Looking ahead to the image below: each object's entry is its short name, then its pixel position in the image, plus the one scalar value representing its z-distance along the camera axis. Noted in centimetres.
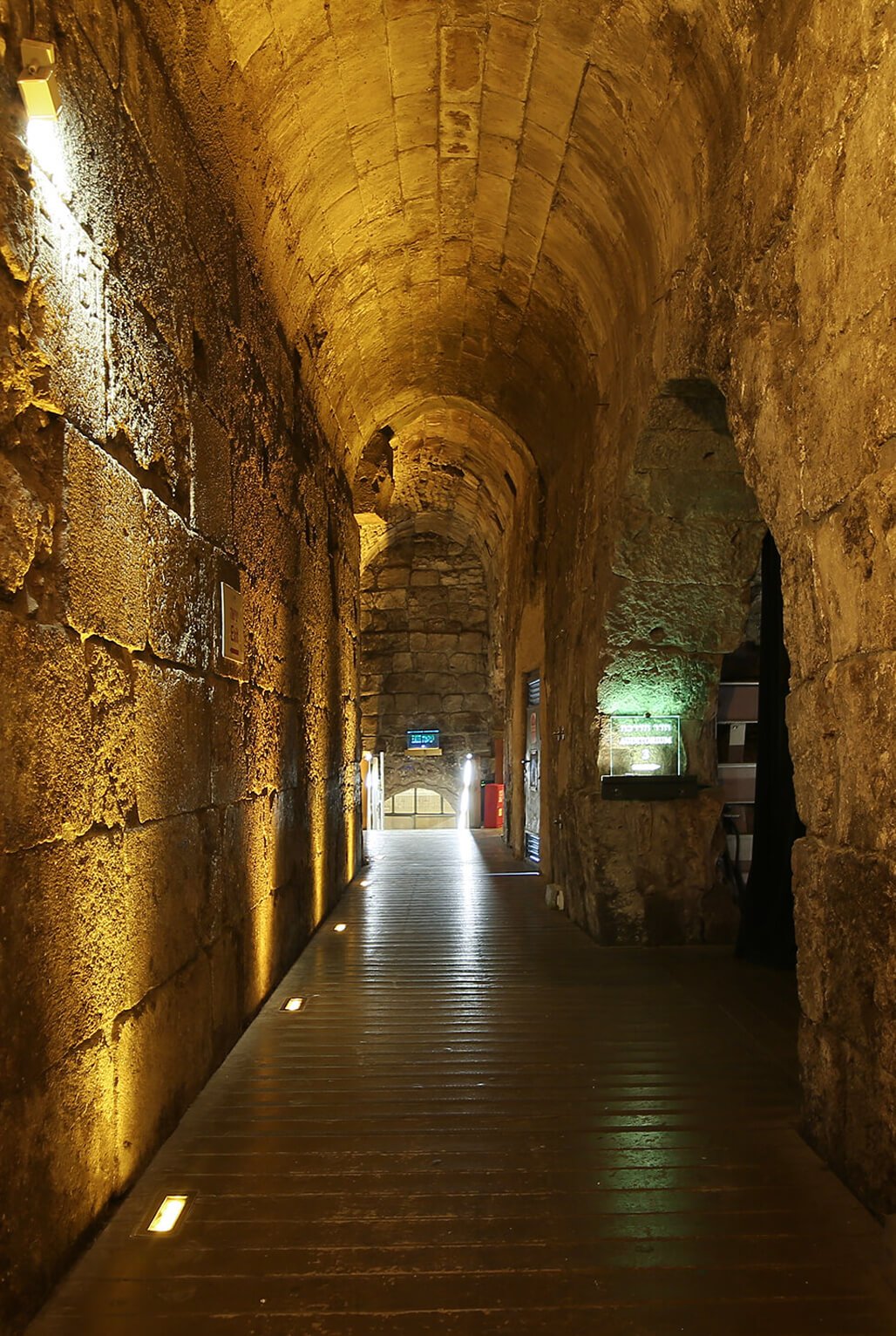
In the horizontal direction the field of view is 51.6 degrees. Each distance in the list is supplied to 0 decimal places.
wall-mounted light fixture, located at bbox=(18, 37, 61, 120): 175
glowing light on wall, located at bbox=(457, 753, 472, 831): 1493
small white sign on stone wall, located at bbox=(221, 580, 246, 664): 343
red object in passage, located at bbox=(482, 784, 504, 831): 1353
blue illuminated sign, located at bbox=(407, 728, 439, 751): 1515
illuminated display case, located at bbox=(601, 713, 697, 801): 535
